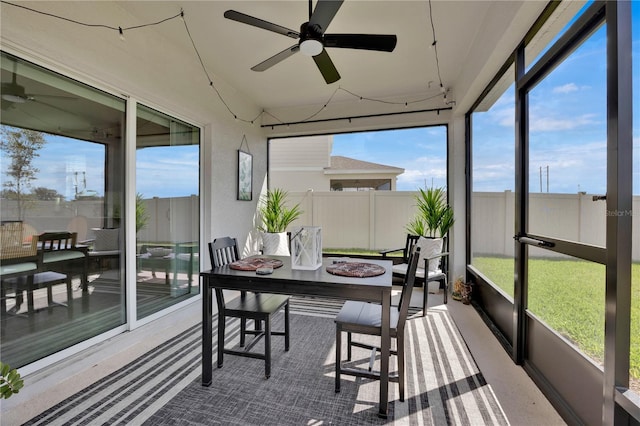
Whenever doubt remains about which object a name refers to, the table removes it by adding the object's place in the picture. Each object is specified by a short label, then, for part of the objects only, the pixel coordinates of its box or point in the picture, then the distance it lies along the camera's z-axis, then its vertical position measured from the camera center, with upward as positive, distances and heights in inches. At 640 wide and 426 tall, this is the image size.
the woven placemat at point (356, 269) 76.8 -15.7
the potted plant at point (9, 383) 47.0 -28.1
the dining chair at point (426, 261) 138.8 -25.2
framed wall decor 170.9 +22.4
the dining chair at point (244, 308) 81.8 -28.3
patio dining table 67.9 -18.6
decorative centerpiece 84.0 -10.2
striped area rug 66.3 -46.5
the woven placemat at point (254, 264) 83.0 -15.6
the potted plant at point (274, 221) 180.9 -5.6
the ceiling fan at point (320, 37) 76.9 +49.6
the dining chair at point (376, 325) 70.5 -28.4
